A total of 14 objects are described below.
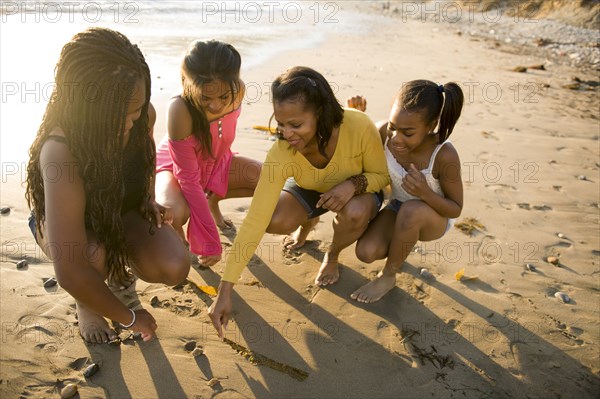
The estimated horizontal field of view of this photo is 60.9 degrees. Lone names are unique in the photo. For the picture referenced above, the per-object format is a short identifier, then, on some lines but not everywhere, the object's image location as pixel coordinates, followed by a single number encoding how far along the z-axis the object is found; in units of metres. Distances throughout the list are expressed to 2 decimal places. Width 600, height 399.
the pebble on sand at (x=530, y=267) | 3.09
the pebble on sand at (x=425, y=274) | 3.01
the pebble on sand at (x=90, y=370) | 2.20
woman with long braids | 1.91
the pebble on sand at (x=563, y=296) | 2.83
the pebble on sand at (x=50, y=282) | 2.69
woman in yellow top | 2.41
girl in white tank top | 2.50
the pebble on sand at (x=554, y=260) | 3.15
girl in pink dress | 2.68
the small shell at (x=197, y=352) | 2.37
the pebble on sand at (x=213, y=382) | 2.22
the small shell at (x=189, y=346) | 2.41
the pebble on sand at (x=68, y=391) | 2.09
